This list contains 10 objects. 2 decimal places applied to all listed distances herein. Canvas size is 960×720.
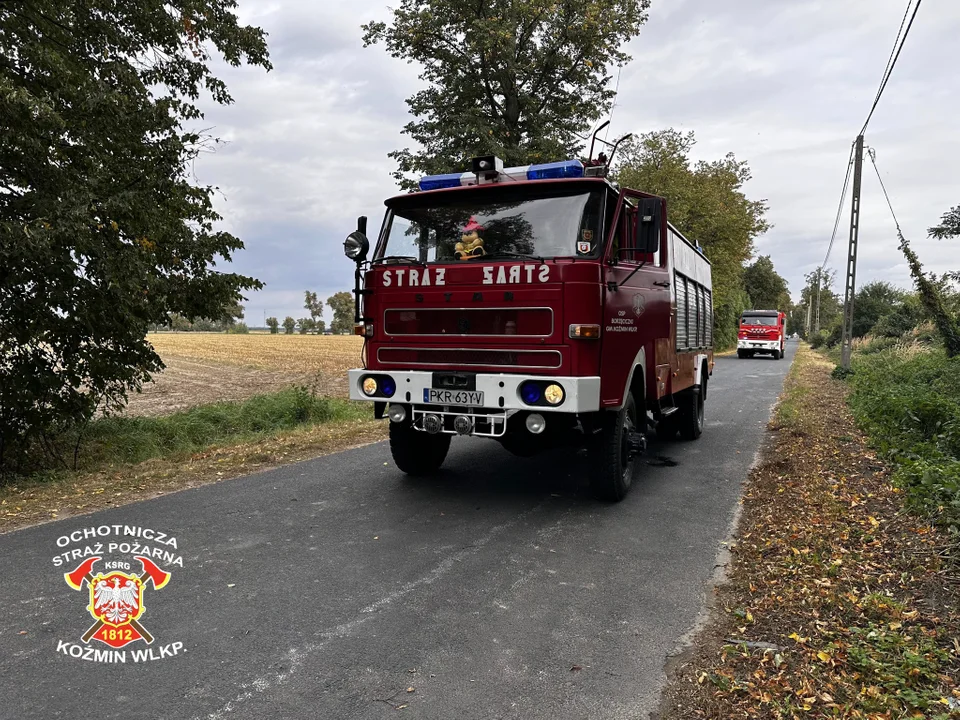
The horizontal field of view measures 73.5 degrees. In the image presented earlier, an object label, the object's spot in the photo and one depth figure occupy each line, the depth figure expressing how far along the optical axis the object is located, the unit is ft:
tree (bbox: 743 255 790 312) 206.90
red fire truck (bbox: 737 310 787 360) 110.01
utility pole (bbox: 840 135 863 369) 58.03
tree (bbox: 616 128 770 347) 106.01
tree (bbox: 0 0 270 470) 21.33
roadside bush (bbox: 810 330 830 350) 163.22
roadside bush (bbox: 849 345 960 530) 16.32
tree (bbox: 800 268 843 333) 259.80
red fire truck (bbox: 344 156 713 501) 16.25
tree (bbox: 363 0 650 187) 58.85
